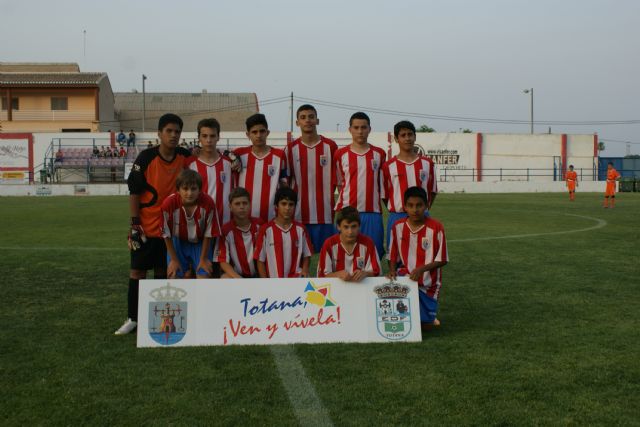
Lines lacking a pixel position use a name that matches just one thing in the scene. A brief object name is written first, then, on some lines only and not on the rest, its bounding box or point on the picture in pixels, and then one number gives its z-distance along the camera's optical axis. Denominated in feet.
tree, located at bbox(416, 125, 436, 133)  231.14
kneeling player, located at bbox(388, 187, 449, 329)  16.43
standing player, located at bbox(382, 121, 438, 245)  18.16
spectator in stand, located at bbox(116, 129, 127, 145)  126.49
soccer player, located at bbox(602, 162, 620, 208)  66.42
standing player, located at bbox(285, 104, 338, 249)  18.47
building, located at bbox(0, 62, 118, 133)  146.20
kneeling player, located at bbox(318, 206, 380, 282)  16.25
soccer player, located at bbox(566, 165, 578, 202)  83.04
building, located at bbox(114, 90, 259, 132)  180.55
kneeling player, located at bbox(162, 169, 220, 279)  15.46
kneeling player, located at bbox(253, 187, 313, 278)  16.53
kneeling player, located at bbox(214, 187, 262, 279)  16.46
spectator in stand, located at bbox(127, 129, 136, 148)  125.90
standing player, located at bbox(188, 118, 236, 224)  16.67
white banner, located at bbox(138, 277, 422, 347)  14.49
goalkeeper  15.88
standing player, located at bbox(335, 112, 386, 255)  18.31
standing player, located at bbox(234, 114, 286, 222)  17.62
